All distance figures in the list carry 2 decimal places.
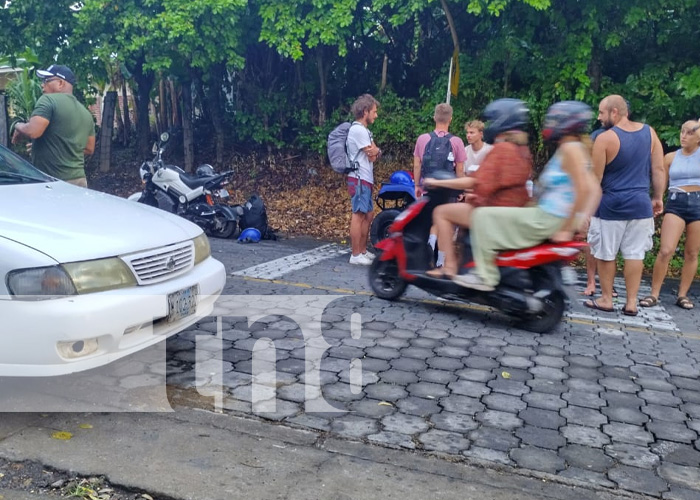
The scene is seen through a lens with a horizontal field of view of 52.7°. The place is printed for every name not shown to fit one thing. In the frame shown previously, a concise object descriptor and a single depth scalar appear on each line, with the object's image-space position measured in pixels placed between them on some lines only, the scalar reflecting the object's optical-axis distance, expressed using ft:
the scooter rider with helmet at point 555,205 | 17.40
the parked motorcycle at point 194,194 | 33.40
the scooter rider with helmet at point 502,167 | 18.12
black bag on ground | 33.58
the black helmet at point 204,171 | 34.19
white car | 11.98
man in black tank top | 20.56
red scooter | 17.93
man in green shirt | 21.34
